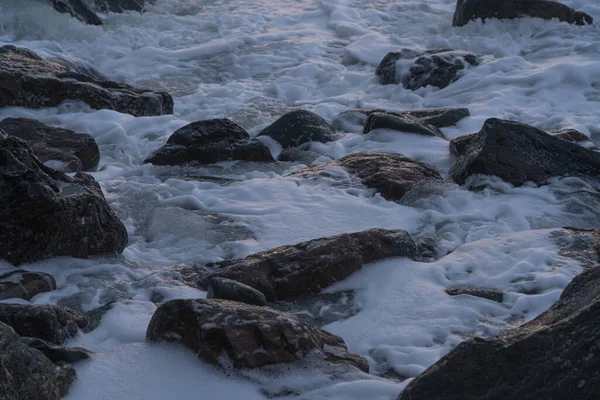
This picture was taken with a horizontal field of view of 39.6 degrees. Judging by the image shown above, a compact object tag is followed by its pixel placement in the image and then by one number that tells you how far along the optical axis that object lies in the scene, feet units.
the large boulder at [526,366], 8.45
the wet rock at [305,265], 13.30
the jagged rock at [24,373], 8.84
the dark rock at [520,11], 33.55
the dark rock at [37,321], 11.07
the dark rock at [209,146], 20.22
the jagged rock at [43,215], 13.76
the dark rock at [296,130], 22.22
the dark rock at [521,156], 18.71
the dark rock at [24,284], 12.74
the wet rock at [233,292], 12.07
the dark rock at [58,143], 19.39
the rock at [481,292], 13.24
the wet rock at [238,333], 10.48
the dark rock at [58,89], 22.56
